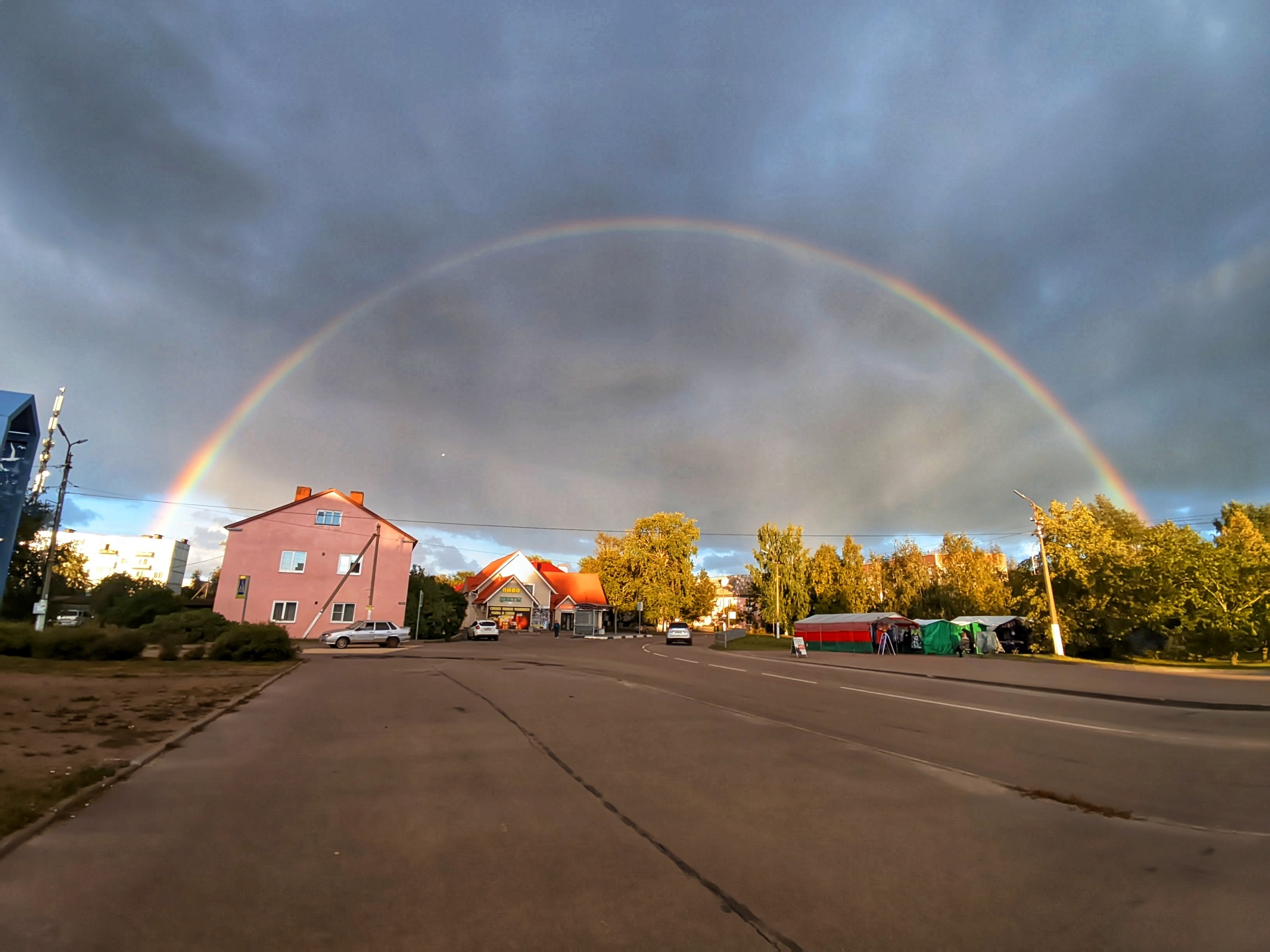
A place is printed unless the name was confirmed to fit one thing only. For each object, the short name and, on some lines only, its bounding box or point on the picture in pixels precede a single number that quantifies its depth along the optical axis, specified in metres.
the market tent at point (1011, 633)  45.44
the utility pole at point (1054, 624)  36.22
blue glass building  29.41
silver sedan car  37.22
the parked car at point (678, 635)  53.19
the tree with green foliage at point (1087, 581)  38.31
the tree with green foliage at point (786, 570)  64.88
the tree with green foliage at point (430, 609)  49.81
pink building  43.38
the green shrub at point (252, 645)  23.06
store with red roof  78.56
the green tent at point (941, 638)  40.16
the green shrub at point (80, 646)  20.56
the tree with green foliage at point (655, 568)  72.38
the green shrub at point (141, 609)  32.09
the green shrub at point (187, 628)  23.30
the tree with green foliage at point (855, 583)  65.19
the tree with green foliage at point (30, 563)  41.38
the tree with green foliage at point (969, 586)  60.06
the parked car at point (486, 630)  53.06
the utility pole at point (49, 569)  27.50
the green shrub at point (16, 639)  20.55
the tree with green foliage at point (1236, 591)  33.38
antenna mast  27.62
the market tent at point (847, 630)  42.34
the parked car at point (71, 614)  52.08
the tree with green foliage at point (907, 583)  62.84
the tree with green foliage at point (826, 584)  65.69
